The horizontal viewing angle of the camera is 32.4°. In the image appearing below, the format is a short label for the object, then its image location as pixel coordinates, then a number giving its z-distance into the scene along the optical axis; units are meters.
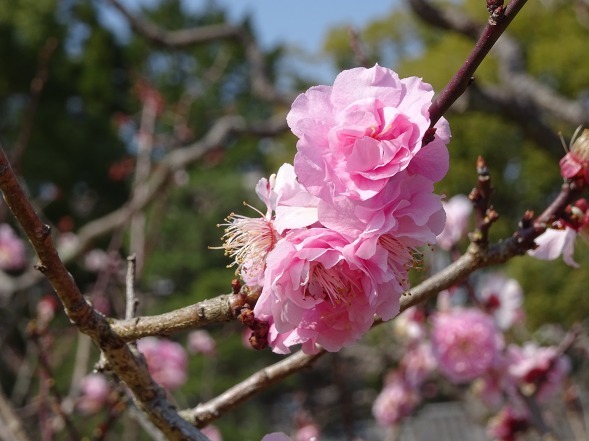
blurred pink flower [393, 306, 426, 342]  1.60
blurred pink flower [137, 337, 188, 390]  2.00
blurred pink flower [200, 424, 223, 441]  1.88
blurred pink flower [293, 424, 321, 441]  1.70
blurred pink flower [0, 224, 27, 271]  2.67
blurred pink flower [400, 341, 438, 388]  1.75
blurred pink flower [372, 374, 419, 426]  1.93
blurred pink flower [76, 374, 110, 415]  2.34
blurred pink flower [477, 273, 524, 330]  1.51
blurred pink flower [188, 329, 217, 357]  3.06
